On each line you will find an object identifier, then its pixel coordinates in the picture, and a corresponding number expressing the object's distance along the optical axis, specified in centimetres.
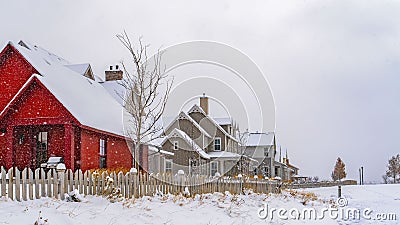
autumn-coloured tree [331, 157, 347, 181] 7594
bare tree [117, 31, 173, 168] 1952
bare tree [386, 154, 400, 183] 7362
